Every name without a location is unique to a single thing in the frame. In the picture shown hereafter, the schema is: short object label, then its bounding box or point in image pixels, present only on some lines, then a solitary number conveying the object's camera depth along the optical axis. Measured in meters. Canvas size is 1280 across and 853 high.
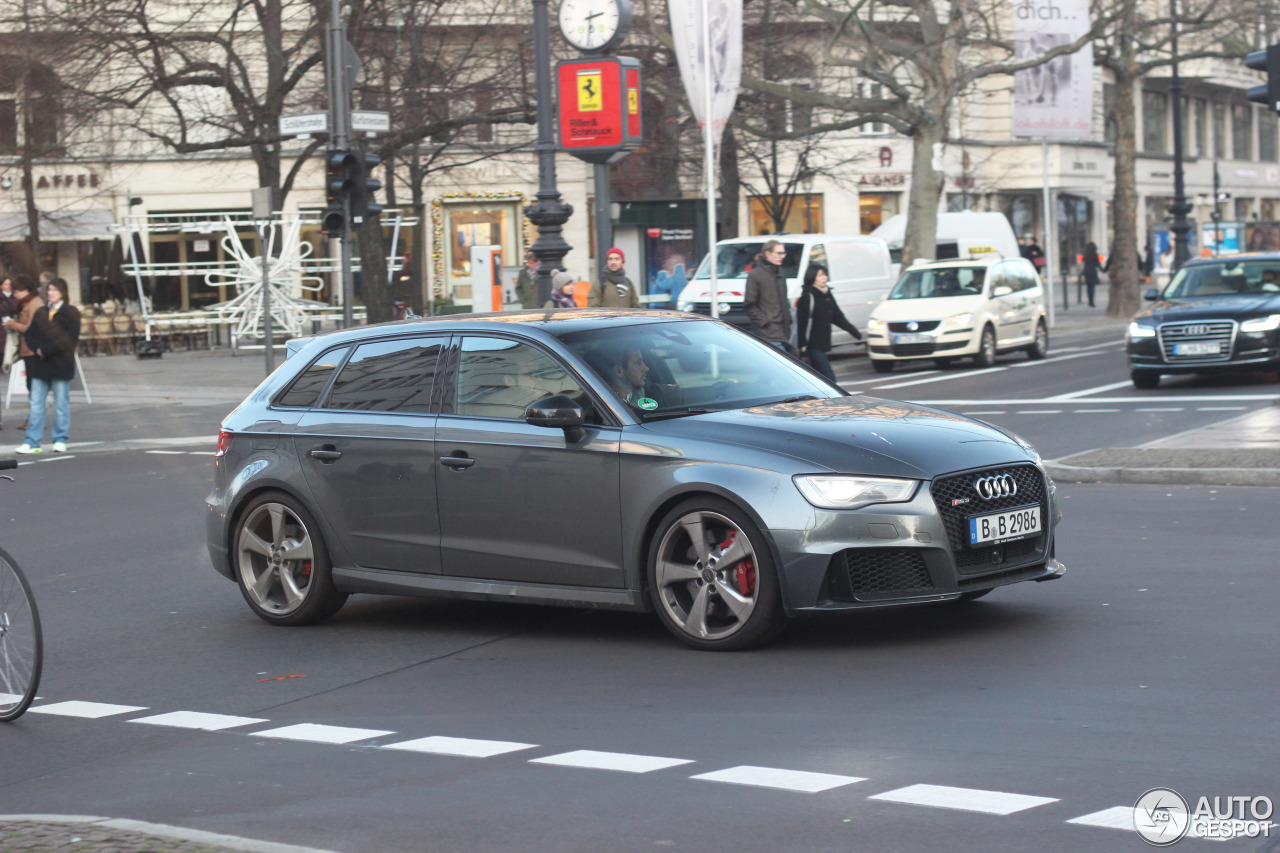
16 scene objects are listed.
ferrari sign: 22.06
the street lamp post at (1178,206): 45.53
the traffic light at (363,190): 21.66
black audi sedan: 20.81
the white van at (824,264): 29.27
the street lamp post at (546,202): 21.56
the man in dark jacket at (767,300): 20.28
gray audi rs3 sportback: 7.38
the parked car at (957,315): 27.44
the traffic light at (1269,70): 14.61
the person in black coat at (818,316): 21.67
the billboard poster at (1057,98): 34.81
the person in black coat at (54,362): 19.89
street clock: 22.02
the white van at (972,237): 38.69
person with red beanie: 20.91
